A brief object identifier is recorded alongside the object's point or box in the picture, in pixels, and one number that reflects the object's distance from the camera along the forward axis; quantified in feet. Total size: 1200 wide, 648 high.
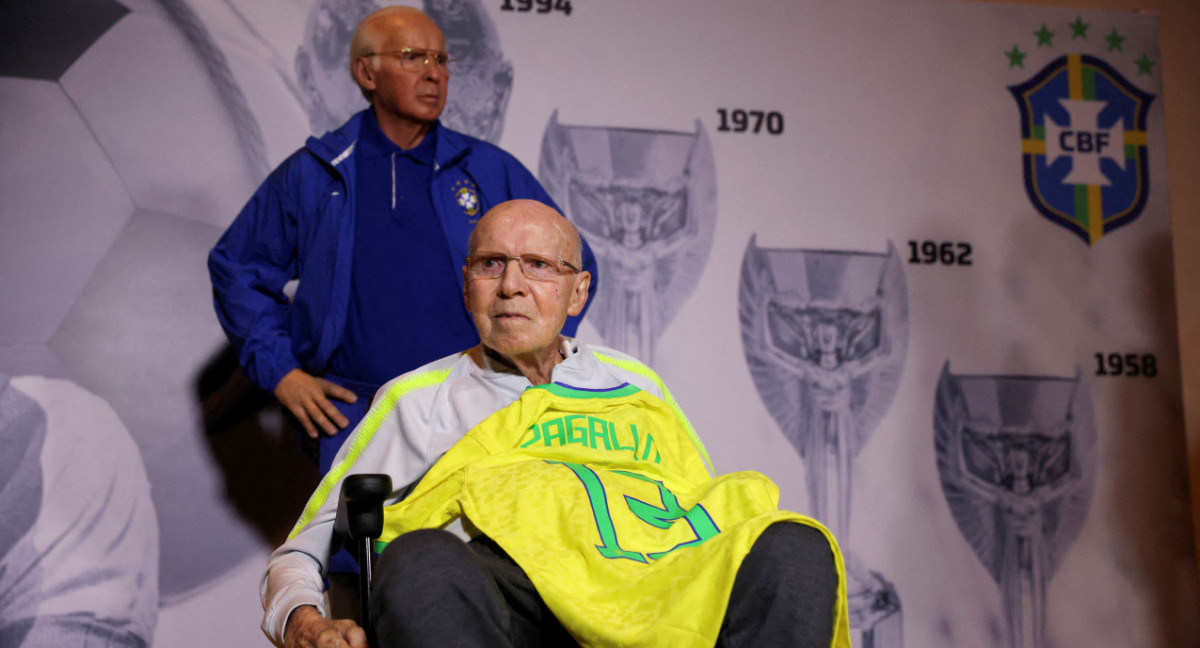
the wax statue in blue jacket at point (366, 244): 17.78
